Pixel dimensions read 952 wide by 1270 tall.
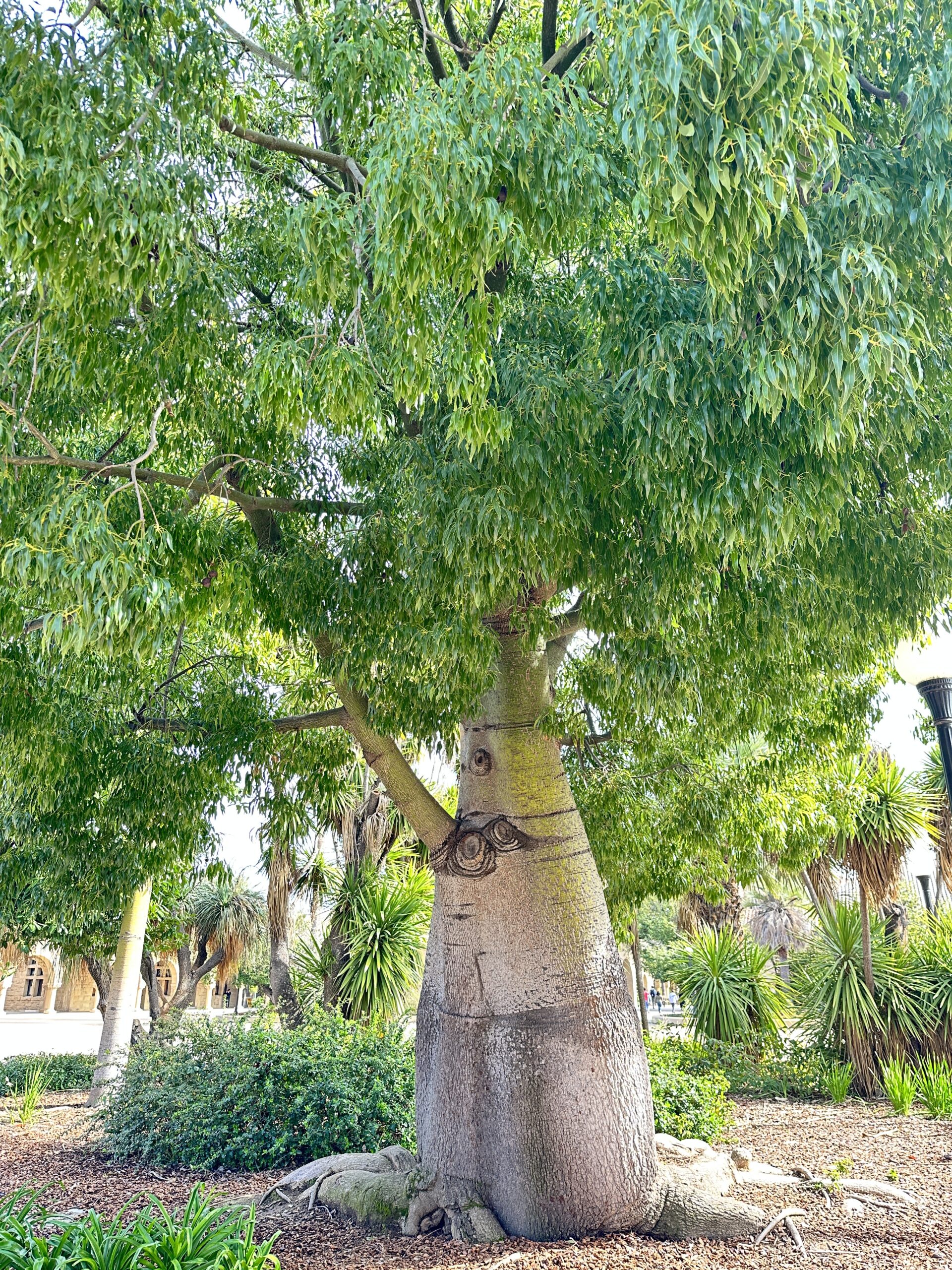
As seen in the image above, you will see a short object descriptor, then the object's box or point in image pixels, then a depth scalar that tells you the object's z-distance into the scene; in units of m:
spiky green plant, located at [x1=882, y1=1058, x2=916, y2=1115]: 9.62
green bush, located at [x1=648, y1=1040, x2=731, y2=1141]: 7.85
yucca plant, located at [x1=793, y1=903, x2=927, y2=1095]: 11.28
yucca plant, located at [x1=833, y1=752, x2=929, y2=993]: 12.41
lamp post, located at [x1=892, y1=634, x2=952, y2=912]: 4.36
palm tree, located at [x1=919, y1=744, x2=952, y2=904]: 13.36
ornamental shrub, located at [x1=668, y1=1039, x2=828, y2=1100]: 11.61
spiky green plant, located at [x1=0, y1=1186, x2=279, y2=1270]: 3.72
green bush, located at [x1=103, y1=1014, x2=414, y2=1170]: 7.81
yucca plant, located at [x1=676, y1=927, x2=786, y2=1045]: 13.18
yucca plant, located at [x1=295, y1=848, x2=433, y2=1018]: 12.15
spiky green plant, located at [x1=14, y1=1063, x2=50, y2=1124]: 11.24
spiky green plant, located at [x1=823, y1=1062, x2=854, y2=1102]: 10.68
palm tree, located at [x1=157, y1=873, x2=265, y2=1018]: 22.73
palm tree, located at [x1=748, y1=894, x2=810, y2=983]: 31.83
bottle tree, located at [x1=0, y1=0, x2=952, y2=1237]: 2.93
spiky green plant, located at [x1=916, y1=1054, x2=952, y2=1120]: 9.33
